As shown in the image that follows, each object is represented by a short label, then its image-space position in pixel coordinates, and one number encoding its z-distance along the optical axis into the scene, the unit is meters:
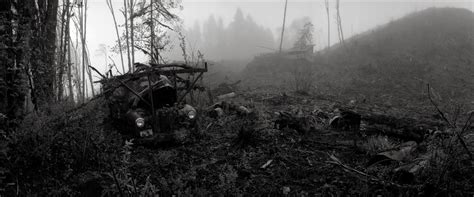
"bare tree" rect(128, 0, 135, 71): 16.61
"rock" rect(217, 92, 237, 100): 13.82
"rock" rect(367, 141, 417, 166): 4.27
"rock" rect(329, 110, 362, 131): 6.65
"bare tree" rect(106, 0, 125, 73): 22.41
